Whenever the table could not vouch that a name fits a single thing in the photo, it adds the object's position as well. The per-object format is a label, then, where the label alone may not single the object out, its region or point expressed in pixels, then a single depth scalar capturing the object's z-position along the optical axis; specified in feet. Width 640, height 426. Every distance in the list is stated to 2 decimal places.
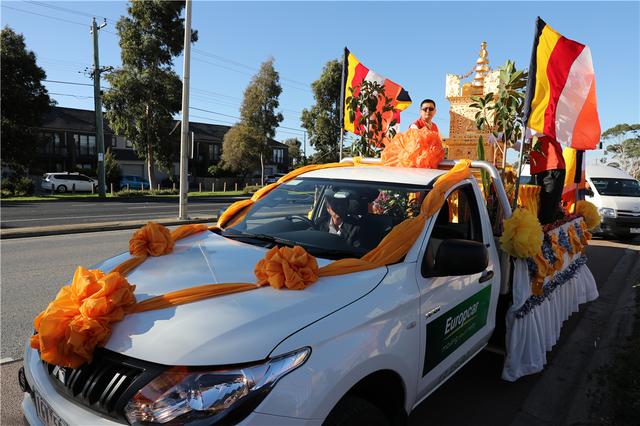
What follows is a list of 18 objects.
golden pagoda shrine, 21.47
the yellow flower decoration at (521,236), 10.85
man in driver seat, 8.90
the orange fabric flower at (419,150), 11.96
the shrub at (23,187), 87.15
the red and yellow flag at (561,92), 13.73
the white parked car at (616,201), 37.37
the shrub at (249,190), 121.82
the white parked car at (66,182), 111.65
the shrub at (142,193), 91.71
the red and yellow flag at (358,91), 21.13
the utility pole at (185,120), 45.70
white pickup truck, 5.07
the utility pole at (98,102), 84.33
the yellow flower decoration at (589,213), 19.69
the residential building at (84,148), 157.17
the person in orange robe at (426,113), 18.02
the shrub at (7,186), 85.67
